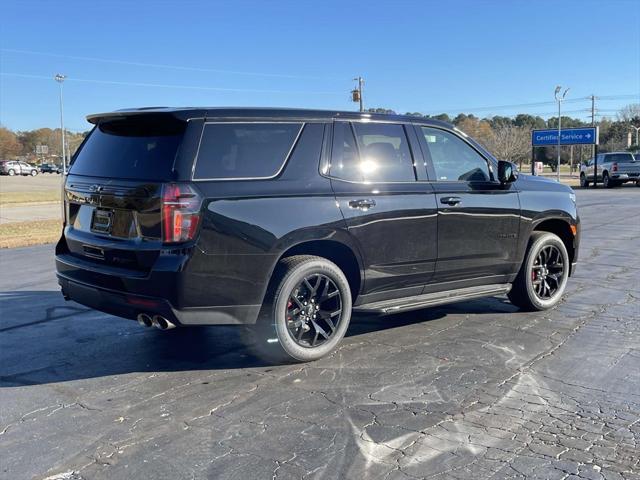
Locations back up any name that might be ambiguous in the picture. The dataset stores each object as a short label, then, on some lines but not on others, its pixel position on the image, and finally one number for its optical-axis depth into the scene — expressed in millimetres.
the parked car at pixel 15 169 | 79250
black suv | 4266
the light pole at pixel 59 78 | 68500
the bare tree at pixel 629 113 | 98188
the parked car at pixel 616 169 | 34906
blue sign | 42188
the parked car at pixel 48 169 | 94438
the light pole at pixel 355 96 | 47566
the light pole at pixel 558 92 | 49688
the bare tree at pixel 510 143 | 65875
